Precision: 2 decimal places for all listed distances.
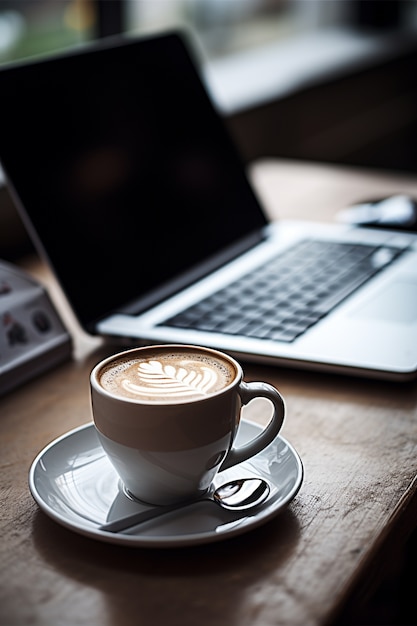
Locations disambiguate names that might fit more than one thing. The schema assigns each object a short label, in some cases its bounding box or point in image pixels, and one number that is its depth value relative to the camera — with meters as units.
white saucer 0.50
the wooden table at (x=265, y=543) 0.46
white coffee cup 0.50
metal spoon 0.51
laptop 0.78
